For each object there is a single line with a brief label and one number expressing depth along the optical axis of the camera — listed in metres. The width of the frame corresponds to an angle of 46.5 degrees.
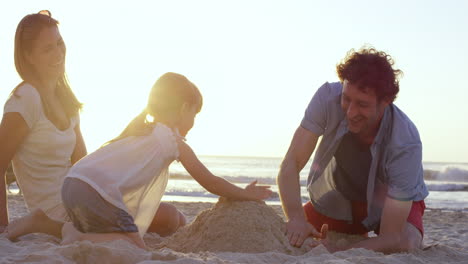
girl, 3.18
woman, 3.64
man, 3.53
